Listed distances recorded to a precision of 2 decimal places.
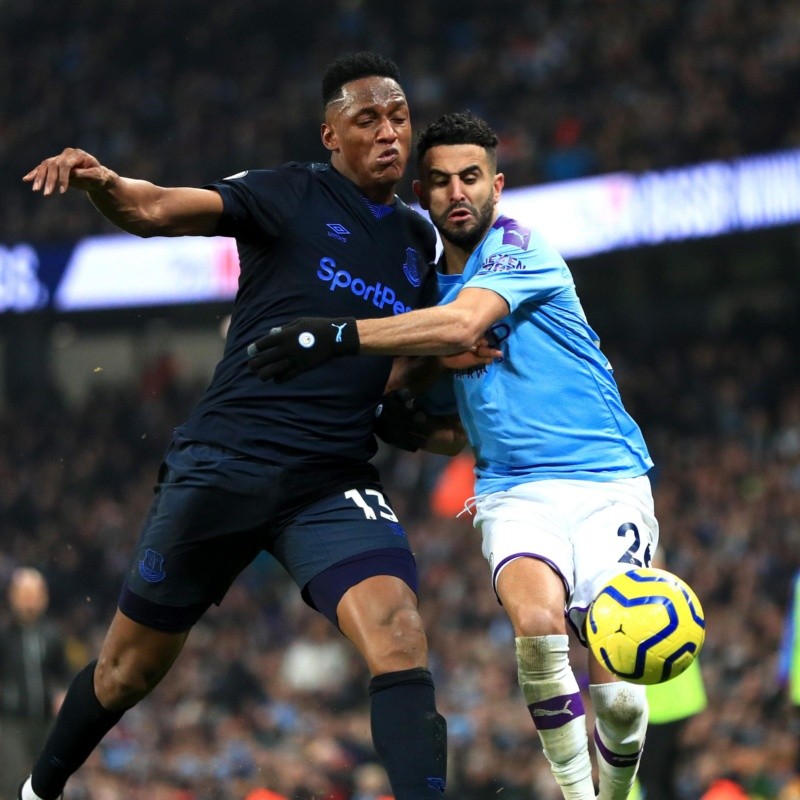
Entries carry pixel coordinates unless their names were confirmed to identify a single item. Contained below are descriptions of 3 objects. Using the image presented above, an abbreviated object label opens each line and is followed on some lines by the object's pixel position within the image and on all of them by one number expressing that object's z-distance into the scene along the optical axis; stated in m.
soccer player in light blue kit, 8.94
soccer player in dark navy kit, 8.70
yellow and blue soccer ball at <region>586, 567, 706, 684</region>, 8.49
